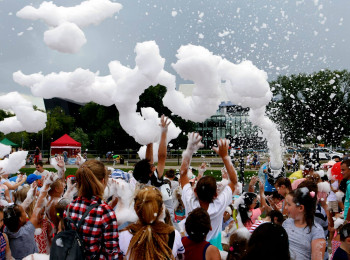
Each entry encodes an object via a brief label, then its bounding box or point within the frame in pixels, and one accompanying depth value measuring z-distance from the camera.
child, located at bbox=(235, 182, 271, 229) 4.22
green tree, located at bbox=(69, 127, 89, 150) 46.98
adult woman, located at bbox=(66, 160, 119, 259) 2.66
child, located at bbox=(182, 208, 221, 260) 2.75
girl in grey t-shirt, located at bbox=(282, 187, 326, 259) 2.97
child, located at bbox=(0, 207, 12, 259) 3.31
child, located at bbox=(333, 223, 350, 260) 3.16
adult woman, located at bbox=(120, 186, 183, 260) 2.53
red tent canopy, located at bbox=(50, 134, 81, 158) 28.56
